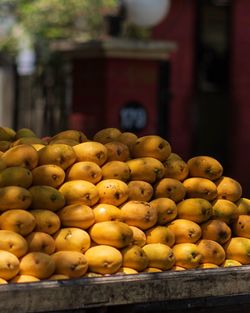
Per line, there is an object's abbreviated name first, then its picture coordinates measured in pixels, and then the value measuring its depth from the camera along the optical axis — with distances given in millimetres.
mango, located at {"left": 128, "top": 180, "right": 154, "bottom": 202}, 4741
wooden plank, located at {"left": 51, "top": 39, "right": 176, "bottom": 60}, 11769
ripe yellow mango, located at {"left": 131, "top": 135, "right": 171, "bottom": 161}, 5053
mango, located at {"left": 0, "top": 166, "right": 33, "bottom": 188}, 4525
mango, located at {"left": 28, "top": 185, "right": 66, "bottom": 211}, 4499
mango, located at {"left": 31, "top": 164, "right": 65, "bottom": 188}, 4638
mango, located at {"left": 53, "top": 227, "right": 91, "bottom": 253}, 4378
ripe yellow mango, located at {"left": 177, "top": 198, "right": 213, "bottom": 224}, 4804
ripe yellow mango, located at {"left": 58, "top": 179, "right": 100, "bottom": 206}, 4588
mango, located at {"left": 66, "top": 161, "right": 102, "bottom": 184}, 4748
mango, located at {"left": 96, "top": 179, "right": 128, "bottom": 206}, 4643
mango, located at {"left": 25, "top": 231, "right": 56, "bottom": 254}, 4275
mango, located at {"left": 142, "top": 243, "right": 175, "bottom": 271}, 4483
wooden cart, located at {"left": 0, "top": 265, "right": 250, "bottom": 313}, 3886
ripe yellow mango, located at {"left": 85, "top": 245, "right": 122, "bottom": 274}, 4317
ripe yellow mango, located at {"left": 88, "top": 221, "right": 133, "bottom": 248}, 4428
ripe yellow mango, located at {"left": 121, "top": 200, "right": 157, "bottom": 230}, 4614
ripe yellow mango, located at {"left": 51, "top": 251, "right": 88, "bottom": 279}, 4202
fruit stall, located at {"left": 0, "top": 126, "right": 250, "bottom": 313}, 4120
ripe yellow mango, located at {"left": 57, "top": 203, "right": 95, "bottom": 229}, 4475
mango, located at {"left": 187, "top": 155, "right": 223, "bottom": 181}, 5090
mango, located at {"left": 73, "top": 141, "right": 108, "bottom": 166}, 4854
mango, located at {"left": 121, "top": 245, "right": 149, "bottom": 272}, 4409
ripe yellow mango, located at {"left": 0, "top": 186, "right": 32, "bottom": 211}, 4378
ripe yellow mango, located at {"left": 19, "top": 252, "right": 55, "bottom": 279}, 4136
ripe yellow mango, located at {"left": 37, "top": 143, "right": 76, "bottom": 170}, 4743
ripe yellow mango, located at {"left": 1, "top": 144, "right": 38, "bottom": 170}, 4651
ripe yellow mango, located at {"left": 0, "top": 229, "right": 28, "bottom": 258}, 4175
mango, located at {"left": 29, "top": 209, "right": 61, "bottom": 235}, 4383
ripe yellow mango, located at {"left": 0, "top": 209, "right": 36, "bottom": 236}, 4286
